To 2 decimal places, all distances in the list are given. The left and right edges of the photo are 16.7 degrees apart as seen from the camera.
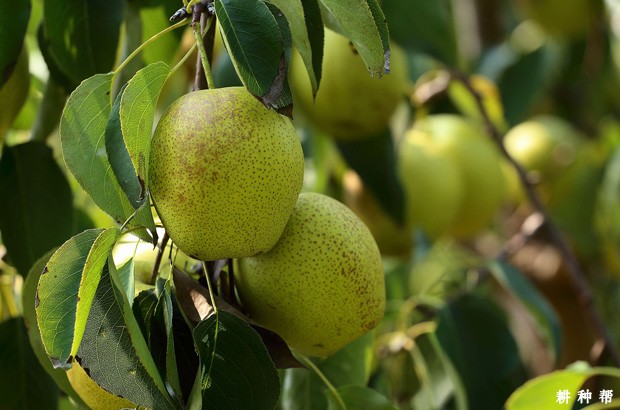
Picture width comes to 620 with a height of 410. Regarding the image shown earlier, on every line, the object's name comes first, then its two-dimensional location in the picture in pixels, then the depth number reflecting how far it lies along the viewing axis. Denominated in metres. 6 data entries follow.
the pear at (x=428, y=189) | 1.69
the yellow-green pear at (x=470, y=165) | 1.82
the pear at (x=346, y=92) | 1.41
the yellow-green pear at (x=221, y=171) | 0.98
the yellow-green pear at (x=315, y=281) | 1.04
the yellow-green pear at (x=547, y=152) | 2.29
